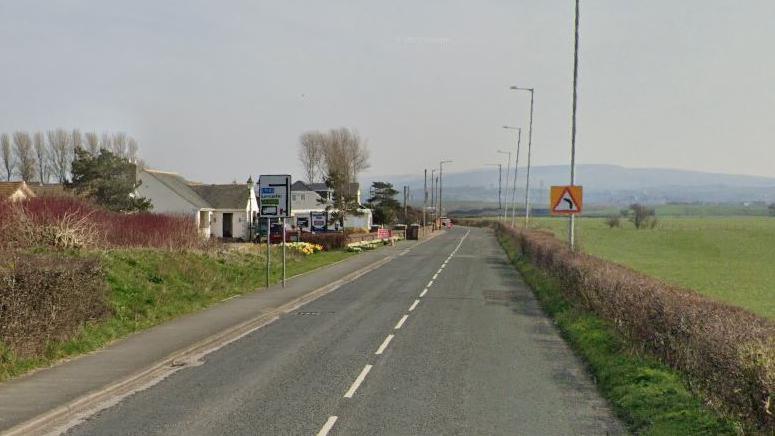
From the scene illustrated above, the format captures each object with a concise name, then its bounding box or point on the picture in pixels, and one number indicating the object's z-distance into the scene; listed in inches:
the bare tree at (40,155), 4040.4
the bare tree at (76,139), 4136.3
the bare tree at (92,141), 4163.4
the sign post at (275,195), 986.1
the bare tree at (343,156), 4802.4
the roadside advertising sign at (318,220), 2863.4
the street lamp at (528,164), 2121.1
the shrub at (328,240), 2076.8
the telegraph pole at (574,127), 1014.4
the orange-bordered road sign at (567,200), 978.7
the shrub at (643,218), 4604.8
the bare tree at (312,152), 5049.2
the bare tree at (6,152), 3966.5
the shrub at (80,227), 745.0
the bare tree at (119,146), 4243.6
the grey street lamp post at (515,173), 2721.5
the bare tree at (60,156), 4067.4
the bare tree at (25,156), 3947.8
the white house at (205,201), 2402.8
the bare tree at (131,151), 4278.3
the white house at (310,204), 3179.1
